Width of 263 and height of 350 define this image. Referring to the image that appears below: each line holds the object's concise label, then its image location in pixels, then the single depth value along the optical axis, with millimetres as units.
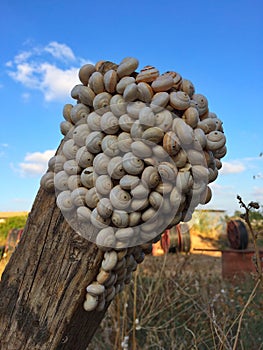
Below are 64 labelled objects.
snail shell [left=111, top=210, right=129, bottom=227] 173
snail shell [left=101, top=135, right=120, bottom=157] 179
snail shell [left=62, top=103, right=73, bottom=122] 208
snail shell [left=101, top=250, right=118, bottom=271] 177
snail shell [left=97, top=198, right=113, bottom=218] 173
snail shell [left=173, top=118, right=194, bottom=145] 173
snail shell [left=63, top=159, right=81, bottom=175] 189
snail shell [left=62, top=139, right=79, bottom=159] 192
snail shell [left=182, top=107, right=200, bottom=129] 181
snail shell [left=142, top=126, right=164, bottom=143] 173
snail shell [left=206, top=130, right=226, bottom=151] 186
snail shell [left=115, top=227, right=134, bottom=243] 175
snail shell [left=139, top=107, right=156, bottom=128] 173
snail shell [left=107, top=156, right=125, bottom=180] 175
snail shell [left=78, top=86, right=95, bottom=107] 195
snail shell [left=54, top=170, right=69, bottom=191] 192
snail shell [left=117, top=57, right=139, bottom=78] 190
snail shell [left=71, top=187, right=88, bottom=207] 183
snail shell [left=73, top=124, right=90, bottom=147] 189
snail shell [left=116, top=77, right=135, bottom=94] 186
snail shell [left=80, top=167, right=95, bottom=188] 182
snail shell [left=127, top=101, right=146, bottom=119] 178
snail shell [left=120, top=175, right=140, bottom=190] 172
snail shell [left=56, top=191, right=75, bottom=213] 186
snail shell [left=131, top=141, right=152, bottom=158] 173
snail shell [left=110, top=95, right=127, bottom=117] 182
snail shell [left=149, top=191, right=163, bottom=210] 173
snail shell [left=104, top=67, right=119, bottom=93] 189
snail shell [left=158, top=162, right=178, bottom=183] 172
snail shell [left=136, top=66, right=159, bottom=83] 187
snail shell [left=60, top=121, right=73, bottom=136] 205
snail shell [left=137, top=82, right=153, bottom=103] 180
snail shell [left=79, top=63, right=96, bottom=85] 205
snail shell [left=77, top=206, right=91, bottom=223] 180
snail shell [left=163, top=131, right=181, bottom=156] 172
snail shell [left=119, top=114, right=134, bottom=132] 179
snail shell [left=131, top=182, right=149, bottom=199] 171
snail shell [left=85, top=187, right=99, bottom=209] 180
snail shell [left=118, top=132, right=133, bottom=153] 177
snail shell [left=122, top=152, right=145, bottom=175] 172
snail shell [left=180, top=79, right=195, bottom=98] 191
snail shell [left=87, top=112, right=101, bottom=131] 186
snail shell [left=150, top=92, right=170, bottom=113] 178
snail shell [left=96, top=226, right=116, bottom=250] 174
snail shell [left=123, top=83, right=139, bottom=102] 178
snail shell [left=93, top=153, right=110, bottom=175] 178
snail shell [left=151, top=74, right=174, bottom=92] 181
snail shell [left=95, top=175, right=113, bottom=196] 176
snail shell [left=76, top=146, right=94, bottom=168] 185
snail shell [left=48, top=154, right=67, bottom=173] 199
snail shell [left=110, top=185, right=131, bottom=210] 172
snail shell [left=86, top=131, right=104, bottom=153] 183
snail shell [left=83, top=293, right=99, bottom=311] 179
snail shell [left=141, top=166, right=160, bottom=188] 171
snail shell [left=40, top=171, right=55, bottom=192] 197
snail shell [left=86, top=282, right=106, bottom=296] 178
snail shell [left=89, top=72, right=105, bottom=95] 193
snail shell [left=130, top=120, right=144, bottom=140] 175
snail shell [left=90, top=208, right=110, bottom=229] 177
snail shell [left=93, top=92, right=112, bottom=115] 189
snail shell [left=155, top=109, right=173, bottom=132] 176
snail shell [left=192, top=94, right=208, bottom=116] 193
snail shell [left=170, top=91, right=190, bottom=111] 179
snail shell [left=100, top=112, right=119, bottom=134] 181
